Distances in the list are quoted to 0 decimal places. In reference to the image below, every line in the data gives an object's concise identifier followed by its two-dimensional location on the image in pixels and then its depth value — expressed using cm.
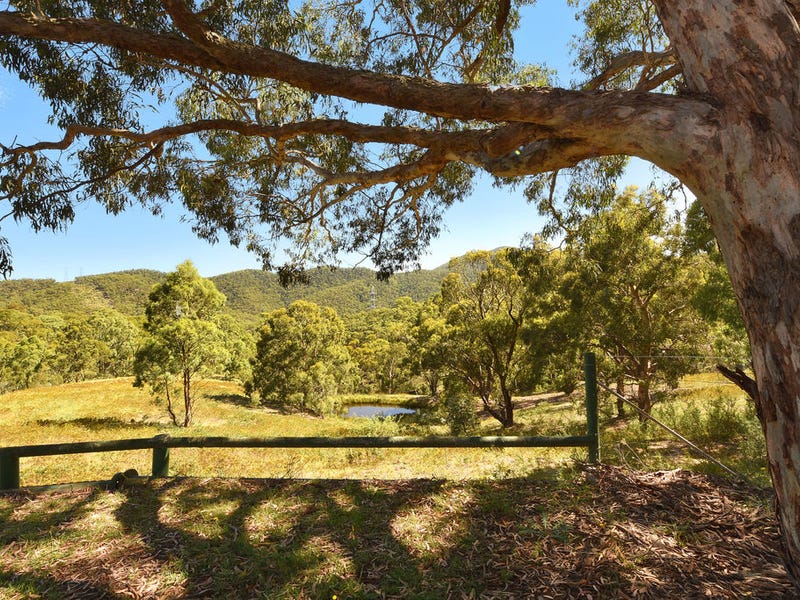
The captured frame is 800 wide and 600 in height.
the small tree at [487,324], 1483
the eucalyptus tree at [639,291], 1039
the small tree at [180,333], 1298
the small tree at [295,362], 2380
